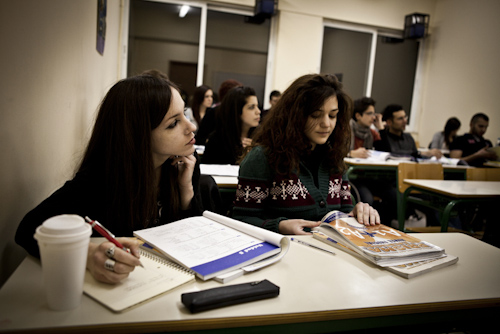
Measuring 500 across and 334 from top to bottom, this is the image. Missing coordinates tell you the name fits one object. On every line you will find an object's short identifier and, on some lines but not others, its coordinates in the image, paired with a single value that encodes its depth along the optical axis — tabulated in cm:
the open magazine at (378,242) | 100
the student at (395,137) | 428
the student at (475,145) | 418
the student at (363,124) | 435
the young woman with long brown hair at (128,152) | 112
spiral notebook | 71
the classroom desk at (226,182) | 205
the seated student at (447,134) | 619
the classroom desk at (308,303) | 66
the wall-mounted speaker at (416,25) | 664
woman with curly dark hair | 154
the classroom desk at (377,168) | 355
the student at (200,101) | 518
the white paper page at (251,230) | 98
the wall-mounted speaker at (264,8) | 584
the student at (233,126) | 304
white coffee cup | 62
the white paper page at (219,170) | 229
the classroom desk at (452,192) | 243
